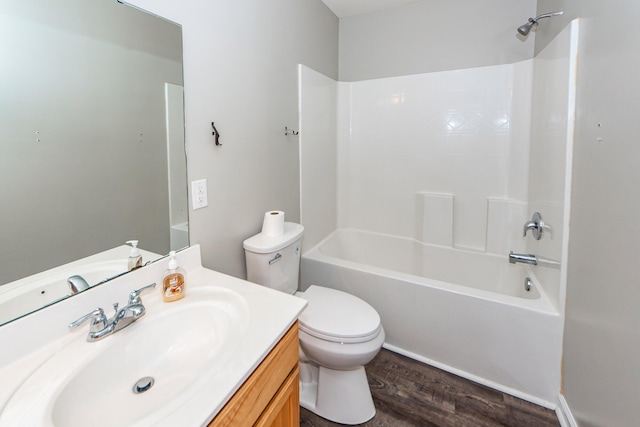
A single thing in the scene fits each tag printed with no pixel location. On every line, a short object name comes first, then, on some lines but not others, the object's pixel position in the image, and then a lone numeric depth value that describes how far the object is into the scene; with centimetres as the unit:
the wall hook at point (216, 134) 133
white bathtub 153
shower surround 156
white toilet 136
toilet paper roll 158
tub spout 169
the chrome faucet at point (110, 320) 80
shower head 173
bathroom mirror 76
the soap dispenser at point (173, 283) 100
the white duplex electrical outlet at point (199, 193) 127
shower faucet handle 175
